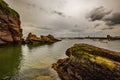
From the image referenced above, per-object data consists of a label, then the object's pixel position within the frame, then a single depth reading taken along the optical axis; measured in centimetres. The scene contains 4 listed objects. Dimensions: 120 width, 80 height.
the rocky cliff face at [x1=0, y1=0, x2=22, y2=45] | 2999
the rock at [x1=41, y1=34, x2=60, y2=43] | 4741
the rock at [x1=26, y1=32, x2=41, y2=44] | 4154
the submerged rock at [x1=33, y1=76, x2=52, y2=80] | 758
